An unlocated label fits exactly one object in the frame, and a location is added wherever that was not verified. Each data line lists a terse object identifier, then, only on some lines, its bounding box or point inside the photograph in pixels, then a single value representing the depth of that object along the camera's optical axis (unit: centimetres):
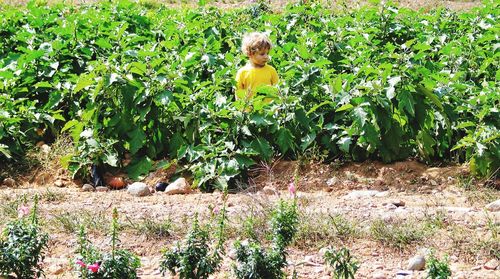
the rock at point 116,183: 679
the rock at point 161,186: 664
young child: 719
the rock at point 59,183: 690
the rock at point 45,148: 739
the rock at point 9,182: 688
